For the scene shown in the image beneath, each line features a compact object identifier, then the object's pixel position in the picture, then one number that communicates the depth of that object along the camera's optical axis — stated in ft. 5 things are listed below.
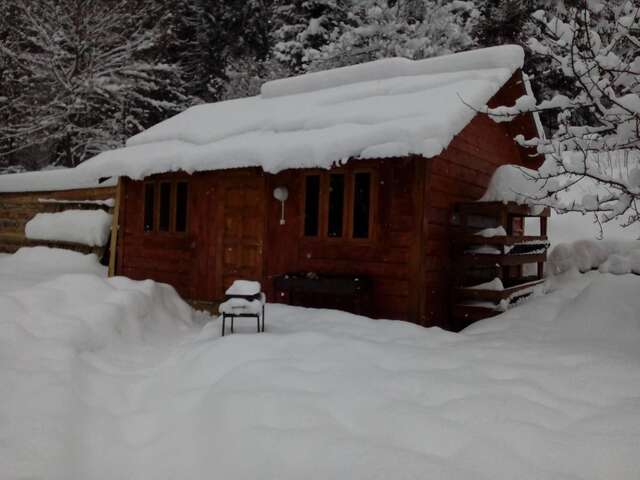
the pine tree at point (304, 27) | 65.26
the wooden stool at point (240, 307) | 19.88
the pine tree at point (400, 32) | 58.23
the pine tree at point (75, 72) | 58.13
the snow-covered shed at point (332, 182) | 24.06
